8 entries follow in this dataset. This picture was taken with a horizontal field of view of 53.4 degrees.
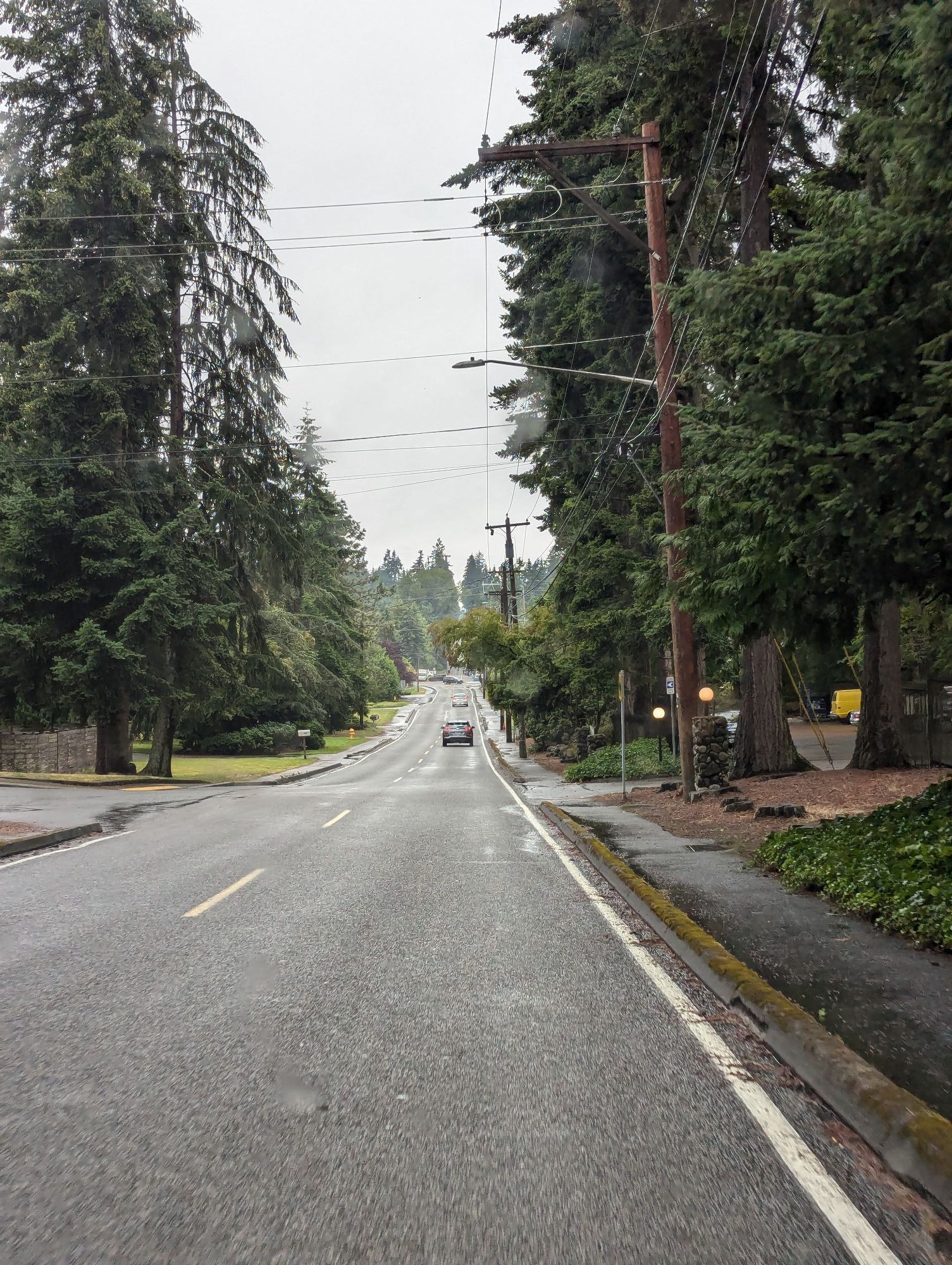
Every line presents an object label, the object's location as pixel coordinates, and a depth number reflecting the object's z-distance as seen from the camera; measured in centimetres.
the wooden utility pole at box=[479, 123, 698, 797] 1515
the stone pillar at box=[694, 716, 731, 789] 1805
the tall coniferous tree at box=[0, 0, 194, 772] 2614
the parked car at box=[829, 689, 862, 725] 4694
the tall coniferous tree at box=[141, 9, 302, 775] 2947
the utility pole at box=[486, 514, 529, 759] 5797
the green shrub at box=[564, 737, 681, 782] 2653
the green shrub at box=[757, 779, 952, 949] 653
